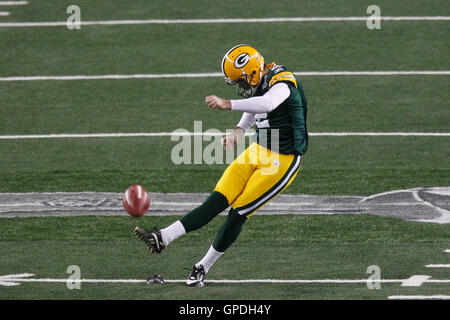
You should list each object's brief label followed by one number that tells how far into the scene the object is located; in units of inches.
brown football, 612.5
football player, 603.2
